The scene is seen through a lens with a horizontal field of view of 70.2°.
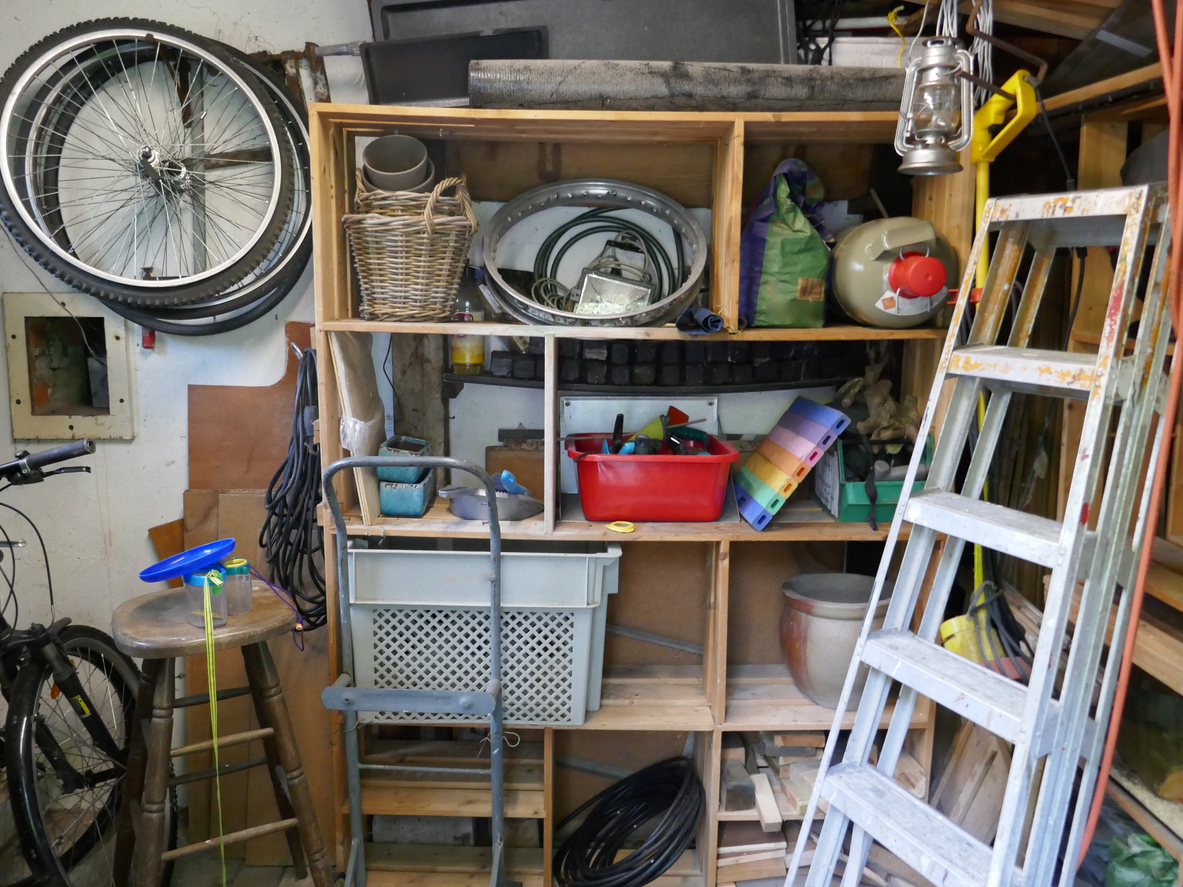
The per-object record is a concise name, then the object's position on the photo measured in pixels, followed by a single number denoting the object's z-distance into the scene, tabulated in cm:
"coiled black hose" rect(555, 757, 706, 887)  223
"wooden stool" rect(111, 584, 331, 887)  175
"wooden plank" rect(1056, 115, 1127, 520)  176
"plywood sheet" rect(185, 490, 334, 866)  237
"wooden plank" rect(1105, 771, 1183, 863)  142
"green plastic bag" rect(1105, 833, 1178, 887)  151
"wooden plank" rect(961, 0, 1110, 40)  169
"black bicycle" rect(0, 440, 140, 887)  186
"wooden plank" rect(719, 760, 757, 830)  222
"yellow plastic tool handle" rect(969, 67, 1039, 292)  164
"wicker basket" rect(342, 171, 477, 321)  190
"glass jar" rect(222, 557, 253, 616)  186
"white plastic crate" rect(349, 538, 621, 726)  204
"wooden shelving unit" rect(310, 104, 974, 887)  197
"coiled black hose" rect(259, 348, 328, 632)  223
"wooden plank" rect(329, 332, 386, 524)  204
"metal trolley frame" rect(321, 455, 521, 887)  179
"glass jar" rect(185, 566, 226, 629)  178
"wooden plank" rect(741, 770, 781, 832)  214
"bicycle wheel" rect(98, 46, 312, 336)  225
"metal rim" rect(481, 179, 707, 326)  211
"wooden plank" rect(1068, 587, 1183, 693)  139
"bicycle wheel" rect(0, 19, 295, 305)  216
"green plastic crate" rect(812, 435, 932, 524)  208
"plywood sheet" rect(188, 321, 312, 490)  241
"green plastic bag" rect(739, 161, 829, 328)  205
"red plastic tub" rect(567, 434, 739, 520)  206
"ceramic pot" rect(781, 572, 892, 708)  210
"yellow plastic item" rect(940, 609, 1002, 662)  171
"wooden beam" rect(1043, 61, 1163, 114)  147
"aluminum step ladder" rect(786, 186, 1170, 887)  123
